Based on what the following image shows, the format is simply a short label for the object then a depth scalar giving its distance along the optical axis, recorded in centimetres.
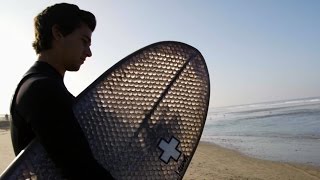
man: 129
